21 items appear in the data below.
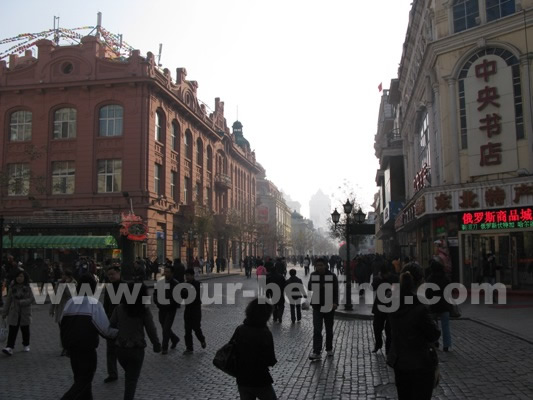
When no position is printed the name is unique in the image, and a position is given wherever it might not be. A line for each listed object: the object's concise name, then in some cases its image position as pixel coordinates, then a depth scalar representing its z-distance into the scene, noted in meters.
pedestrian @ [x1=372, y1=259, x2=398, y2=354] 9.74
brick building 37.00
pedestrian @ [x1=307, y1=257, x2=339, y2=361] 9.52
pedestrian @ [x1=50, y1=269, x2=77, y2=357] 10.72
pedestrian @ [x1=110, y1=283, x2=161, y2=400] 6.36
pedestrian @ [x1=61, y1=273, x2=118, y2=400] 5.86
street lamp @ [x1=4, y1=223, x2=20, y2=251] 29.62
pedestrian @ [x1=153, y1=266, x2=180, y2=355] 10.17
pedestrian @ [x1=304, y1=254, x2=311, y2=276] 43.28
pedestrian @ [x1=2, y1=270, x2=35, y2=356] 10.23
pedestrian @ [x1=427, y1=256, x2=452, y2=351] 9.64
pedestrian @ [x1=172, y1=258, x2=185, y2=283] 18.02
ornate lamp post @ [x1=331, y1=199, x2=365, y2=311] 17.06
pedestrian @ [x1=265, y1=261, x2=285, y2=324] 14.72
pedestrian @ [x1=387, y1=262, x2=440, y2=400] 4.81
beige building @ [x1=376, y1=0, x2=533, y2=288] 20.55
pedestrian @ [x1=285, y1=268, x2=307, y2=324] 14.69
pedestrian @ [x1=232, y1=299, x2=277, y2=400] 4.79
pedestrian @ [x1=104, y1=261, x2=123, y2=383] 8.01
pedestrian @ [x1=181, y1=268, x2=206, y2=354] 10.17
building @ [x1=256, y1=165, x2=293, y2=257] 77.15
